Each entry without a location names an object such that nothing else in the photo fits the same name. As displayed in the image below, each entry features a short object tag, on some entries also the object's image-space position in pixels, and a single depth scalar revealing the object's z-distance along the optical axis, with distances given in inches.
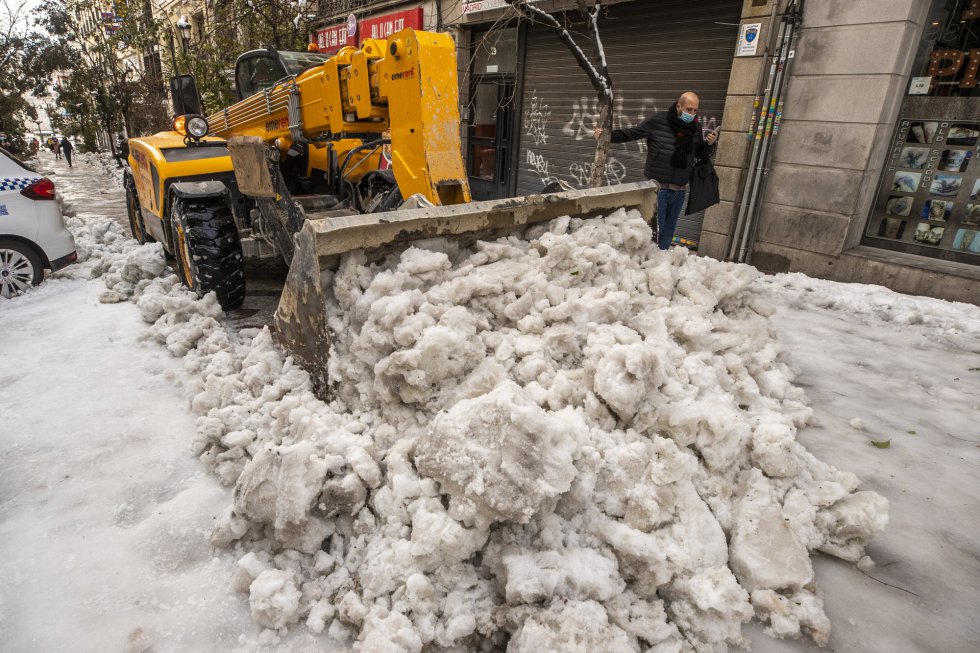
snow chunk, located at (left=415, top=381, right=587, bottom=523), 76.1
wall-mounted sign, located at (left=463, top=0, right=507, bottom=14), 358.3
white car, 199.2
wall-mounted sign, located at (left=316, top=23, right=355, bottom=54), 510.6
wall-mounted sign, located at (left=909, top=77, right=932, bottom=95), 225.6
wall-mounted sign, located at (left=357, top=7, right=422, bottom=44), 423.2
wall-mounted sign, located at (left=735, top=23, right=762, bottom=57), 245.3
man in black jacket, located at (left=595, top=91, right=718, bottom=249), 208.1
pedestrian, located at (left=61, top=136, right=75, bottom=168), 888.7
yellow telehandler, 116.1
